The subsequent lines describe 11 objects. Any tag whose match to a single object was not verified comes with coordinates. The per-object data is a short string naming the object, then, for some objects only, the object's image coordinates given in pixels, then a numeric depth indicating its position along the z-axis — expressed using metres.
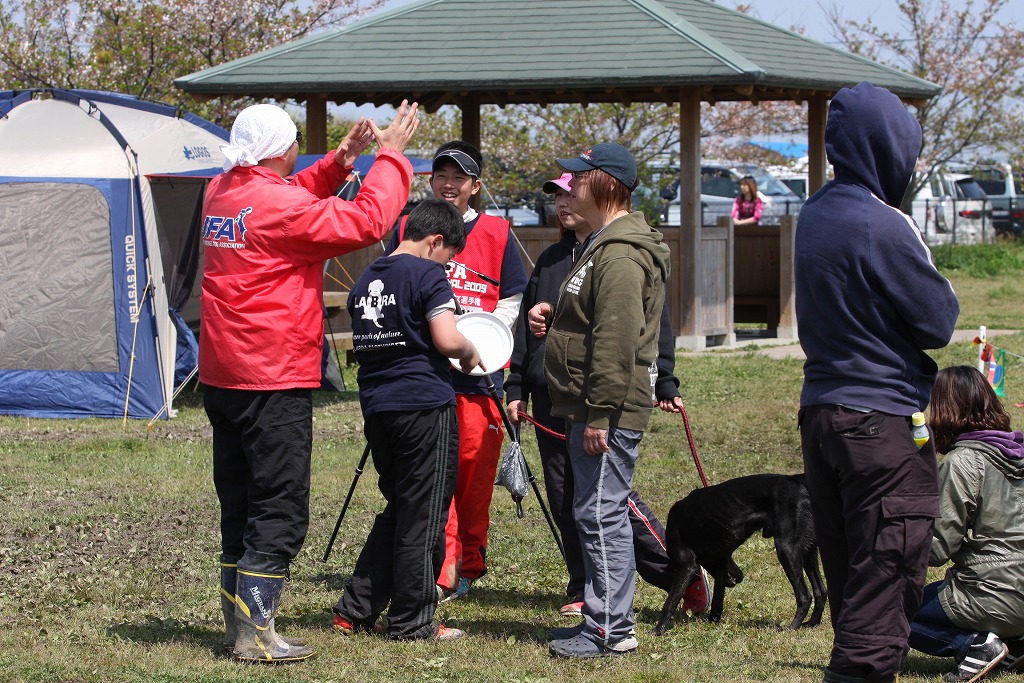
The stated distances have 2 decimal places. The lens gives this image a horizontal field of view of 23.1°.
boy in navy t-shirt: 9.24
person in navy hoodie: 7.03
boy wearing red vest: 10.58
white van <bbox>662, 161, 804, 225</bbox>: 48.00
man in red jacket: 8.67
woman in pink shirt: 33.67
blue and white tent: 20.05
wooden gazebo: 26.71
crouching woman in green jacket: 8.42
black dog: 10.01
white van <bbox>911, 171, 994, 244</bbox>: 52.43
